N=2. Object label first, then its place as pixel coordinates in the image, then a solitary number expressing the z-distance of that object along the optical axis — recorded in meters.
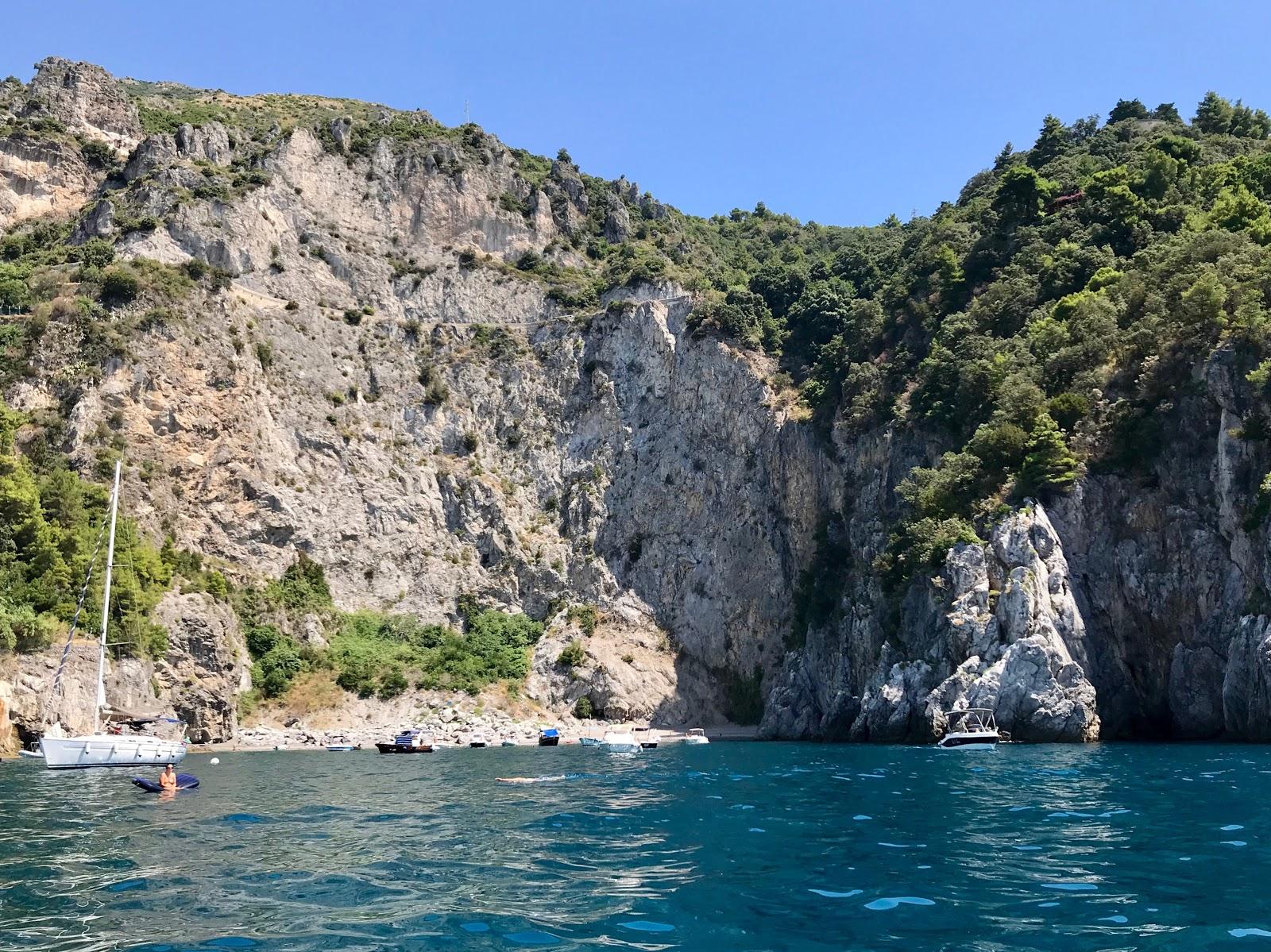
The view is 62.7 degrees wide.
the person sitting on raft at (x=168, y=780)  30.58
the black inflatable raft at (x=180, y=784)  30.52
